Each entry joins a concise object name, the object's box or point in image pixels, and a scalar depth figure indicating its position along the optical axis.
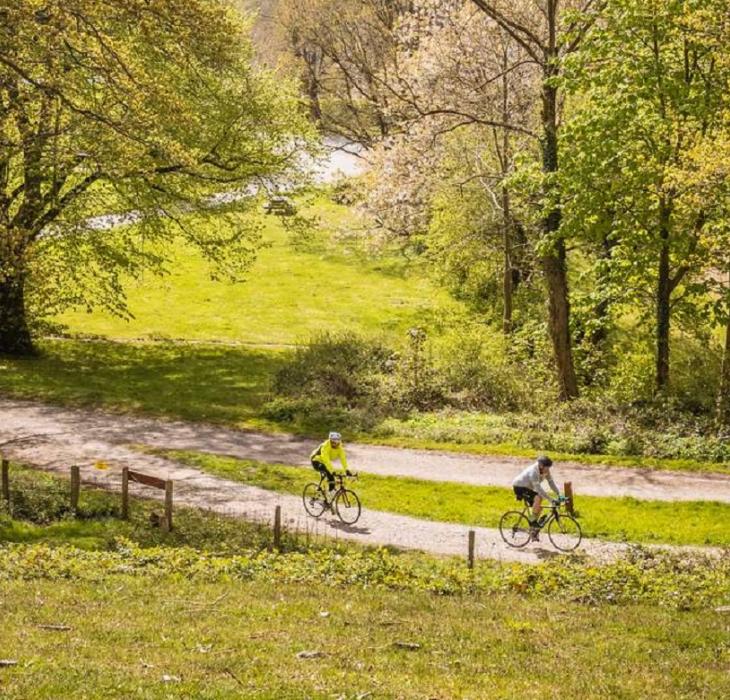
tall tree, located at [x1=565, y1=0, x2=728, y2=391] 29.06
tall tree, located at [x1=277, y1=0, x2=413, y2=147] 66.50
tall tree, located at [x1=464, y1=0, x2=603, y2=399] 30.98
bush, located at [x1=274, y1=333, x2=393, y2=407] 34.22
